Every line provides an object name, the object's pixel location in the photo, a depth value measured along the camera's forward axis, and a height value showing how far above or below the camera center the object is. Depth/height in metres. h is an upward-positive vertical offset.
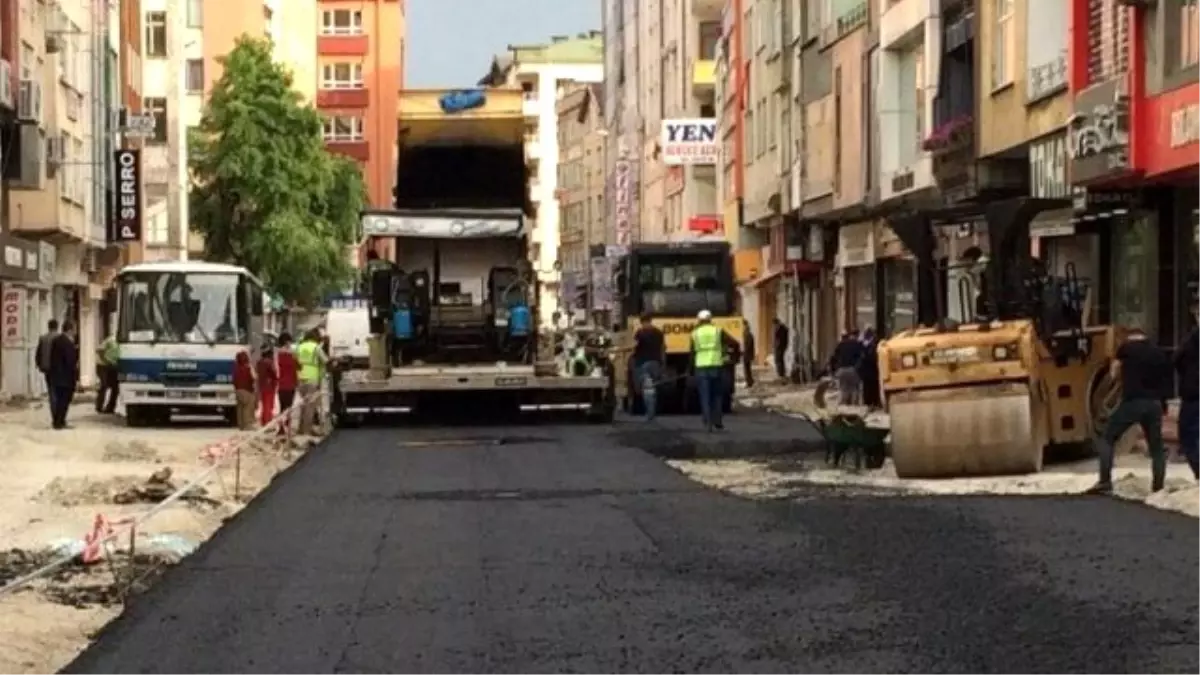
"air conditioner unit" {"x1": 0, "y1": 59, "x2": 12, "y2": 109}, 43.50 +5.16
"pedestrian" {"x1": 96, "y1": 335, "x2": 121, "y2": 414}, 35.75 -0.58
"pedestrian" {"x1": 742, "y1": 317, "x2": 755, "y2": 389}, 42.44 -0.37
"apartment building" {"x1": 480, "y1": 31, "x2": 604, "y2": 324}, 136.52 +17.31
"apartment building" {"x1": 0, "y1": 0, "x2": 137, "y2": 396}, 45.88 +3.92
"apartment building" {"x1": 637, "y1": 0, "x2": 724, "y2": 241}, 74.81 +8.48
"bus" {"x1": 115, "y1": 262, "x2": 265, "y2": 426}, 34.75 +0.10
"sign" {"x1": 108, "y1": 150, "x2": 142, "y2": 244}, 57.66 +3.85
